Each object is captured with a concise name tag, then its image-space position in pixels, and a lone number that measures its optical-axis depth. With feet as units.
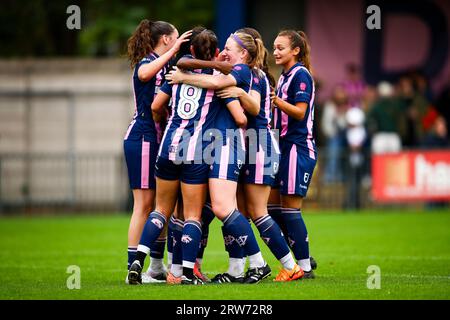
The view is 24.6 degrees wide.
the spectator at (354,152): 72.33
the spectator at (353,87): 76.38
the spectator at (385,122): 73.46
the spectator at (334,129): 73.00
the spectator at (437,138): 72.90
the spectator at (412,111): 74.84
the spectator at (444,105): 78.95
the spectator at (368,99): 75.92
